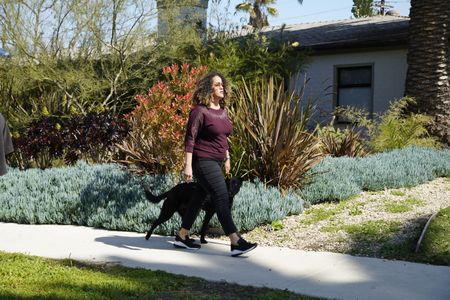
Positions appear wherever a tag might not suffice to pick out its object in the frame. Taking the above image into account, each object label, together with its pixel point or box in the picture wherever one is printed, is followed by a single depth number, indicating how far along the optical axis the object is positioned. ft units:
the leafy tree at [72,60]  50.83
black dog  23.18
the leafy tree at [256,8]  119.79
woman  22.11
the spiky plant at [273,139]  30.66
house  60.59
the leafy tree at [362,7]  156.35
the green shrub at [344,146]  43.52
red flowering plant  31.63
